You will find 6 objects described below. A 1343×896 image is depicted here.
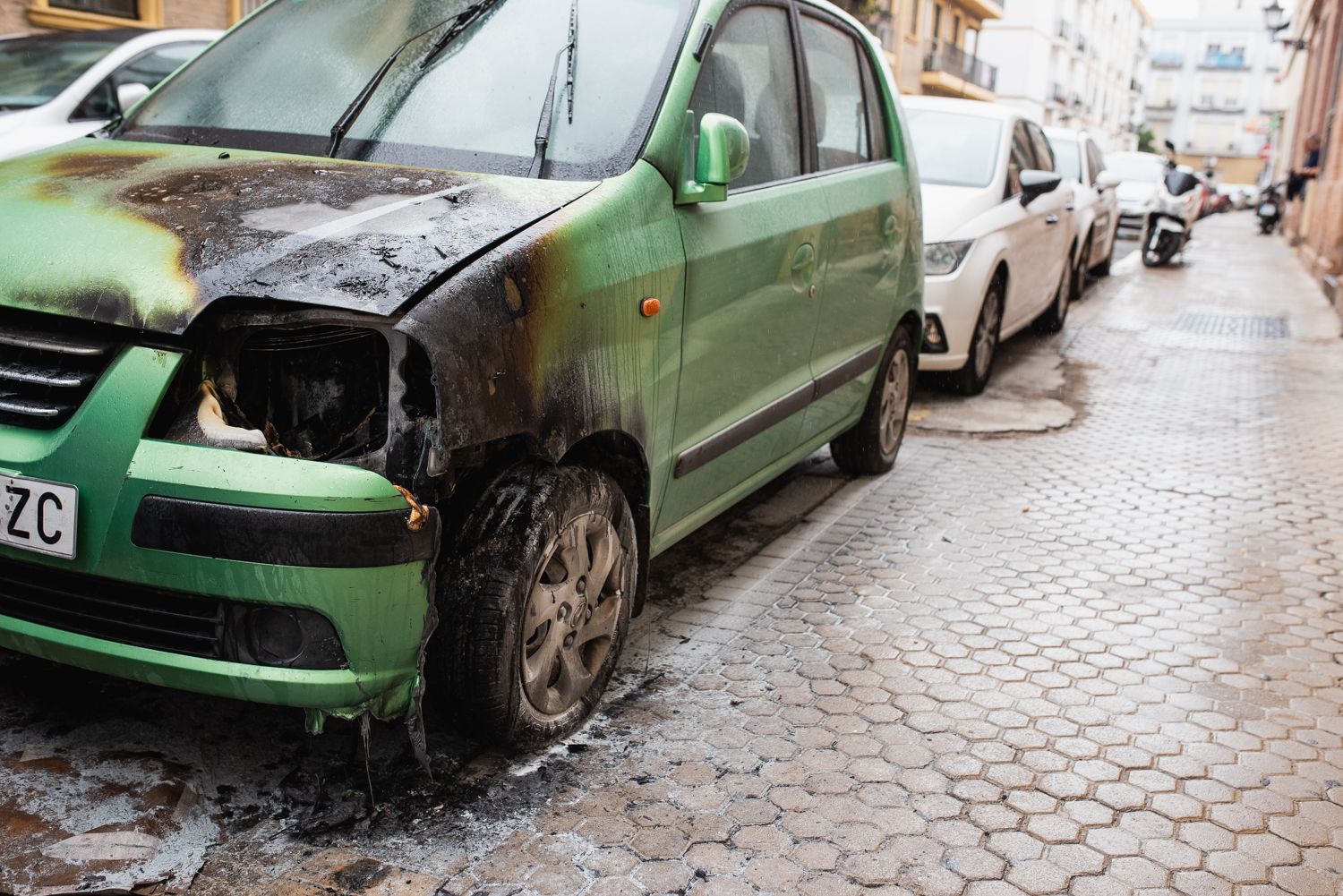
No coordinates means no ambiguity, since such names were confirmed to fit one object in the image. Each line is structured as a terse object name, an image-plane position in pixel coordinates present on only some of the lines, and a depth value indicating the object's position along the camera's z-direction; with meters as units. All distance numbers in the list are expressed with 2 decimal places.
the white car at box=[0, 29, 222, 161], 6.78
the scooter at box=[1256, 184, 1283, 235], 29.67
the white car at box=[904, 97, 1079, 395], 7.29
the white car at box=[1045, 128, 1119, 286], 12.05
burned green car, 2.35
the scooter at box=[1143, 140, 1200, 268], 17.38
